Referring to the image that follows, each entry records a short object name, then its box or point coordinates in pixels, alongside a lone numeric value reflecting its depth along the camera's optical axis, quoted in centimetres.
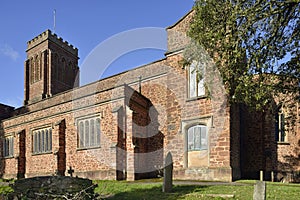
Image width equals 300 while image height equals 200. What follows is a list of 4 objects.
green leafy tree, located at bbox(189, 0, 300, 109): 984
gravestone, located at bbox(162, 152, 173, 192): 1236
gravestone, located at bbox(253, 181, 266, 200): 852
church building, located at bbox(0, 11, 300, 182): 1730
